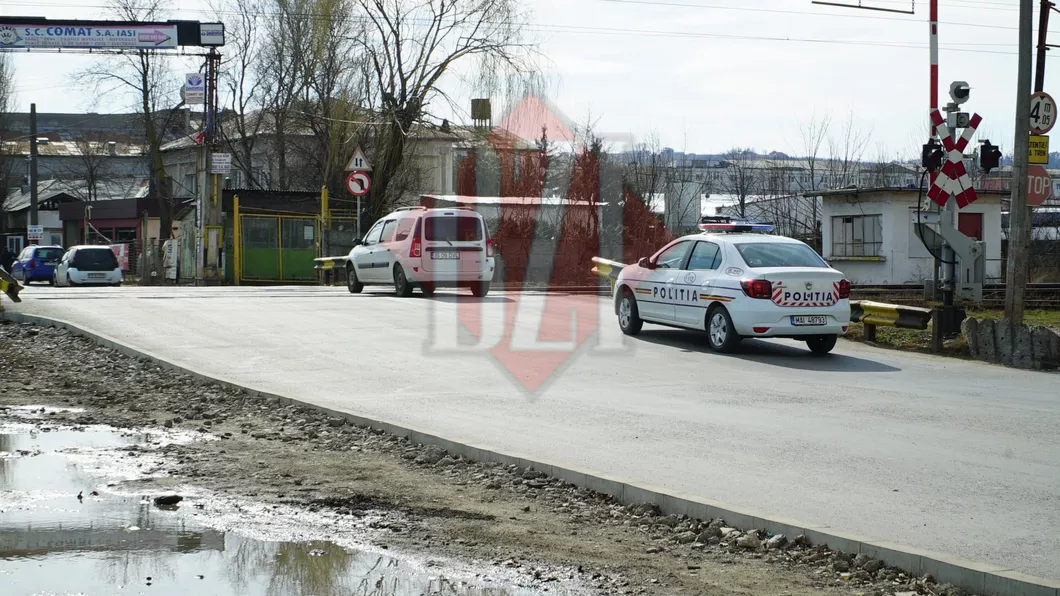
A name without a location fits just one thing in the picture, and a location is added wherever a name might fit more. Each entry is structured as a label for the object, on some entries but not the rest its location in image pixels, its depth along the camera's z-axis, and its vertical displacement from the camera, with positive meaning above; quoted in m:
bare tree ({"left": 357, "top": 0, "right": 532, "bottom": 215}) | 40.75 +6.64
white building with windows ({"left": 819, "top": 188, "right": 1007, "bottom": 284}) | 41.81 +0.50
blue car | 44.78 -0.70
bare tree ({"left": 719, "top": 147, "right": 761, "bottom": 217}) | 56.01 +3.59
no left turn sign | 30.58 +1.66
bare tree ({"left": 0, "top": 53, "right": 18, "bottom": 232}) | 70.31 +7.50
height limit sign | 16.67 +1.93
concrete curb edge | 4.89 -1.42
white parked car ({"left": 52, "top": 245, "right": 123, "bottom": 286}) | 39.12 -0.75
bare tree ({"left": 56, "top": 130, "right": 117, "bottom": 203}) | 82.12 +5.97
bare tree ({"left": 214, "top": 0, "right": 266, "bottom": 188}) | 52.34 +6.72
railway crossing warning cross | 17.58 +1.10
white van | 22.95 -0.13
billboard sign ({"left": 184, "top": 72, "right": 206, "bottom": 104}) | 38.97 +5.31
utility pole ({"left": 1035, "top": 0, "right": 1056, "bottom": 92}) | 22.08 +4.20
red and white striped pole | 22.81 +4.04
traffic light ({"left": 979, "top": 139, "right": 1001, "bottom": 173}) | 17.02 +1.33
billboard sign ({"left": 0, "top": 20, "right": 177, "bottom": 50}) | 38.38 +6.98
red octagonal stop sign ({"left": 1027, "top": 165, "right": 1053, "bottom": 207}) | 16.27 +0.87
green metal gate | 37.97 -0.09
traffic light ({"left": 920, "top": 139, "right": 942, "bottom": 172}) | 17.62 +1.33
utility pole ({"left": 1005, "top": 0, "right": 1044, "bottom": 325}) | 15.88 +0.87
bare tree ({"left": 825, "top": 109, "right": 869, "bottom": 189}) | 56.20 +3.84
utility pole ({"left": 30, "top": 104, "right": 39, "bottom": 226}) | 52.77 +3.46
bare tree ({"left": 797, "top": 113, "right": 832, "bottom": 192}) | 51.47 +3.70
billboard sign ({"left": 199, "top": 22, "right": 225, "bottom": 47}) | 38.47 +7.09
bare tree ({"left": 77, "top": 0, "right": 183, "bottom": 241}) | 57.07 +6.72
